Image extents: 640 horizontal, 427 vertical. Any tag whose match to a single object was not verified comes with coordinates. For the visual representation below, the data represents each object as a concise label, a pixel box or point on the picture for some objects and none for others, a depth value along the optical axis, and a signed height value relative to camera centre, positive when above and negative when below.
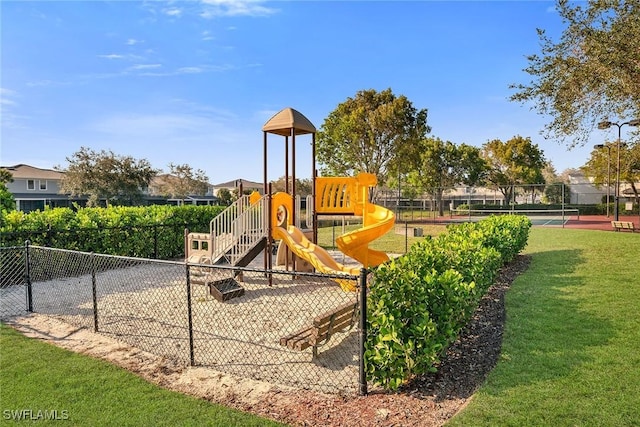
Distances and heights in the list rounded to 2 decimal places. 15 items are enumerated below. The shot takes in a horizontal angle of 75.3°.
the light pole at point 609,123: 10.16 +1.84
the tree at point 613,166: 30.23 +2.33
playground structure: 9.48 -0.62
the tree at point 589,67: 7.75 +2.61
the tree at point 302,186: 46.61 +1.39
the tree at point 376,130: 30.03 +5.00
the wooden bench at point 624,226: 17.52 -1.37
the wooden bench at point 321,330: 4.74 -1.57
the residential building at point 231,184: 66.76 +2.60
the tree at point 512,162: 45.09 +3.64
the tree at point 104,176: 31.30 +1.90
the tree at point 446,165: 44.28 +3.38
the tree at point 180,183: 44.44 +1.82
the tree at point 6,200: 11.55 +0.06
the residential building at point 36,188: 37.16 +1.30
